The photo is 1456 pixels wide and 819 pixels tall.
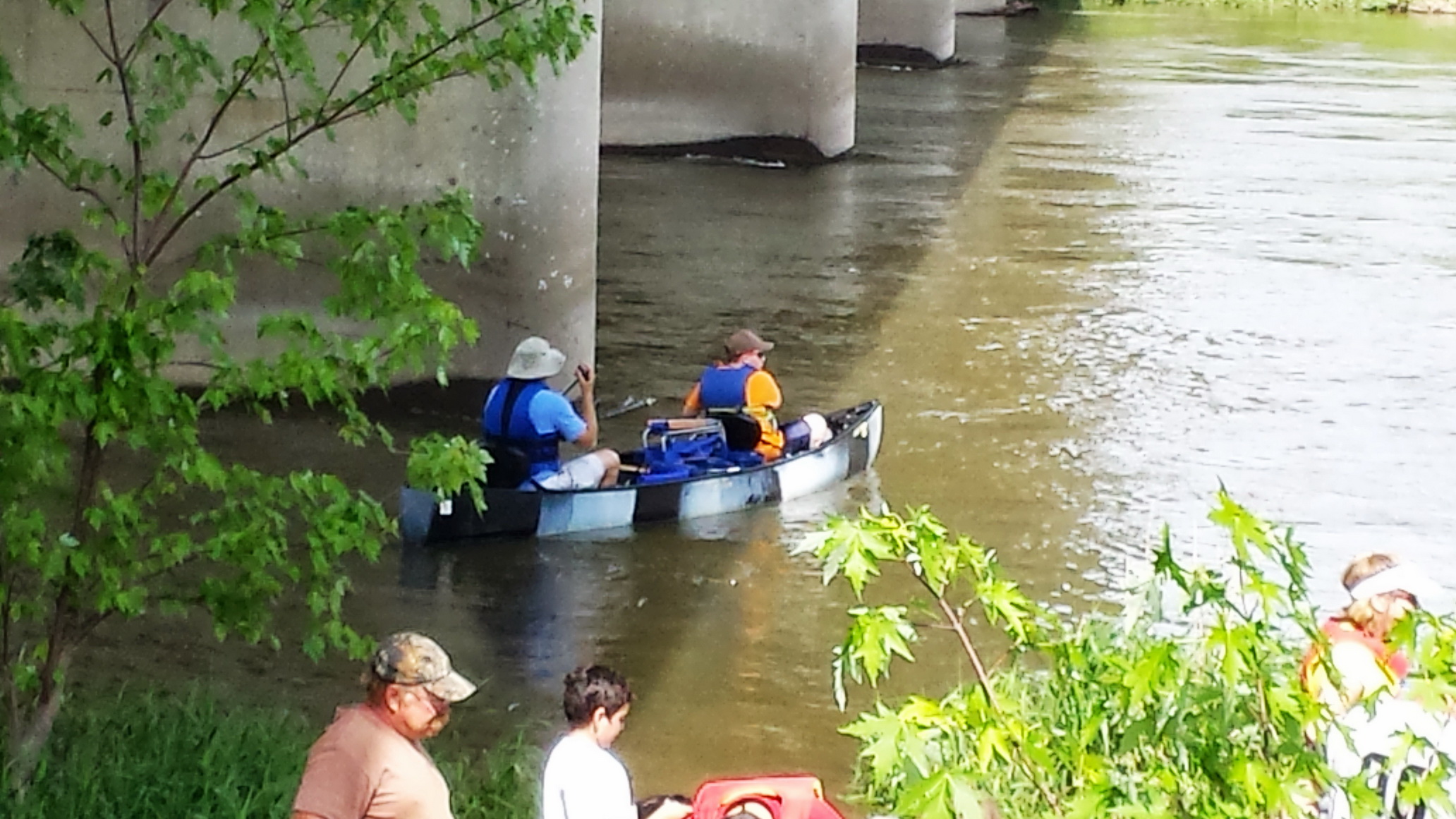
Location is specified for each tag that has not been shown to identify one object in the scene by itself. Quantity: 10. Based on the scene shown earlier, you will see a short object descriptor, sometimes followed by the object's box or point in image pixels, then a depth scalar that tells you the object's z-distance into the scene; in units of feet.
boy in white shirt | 35.09
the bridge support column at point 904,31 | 219.00
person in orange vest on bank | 35.01
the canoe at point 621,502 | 66.44
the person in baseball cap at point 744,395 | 73.31
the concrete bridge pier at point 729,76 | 143.74
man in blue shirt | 66.69
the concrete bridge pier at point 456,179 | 78.64
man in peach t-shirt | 30.91
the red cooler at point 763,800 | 36.96
